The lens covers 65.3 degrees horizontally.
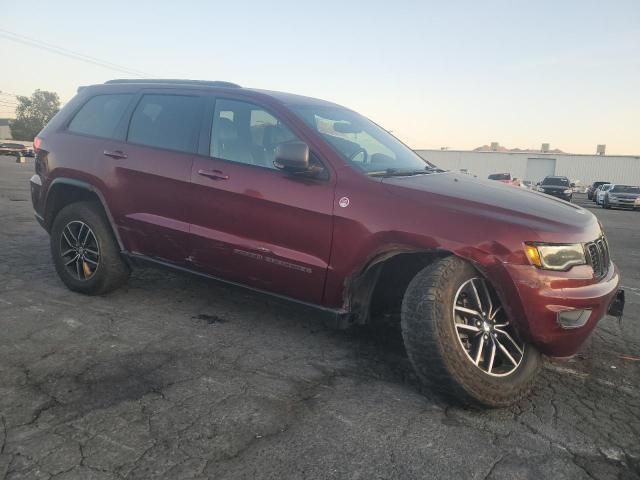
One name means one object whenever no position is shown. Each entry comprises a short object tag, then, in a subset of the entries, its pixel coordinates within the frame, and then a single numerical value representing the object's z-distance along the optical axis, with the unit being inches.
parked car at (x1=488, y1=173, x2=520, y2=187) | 1379.2
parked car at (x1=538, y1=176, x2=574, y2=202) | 1186.0
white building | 2025.1
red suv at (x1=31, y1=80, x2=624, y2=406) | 104.7
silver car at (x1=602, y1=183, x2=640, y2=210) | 997.8
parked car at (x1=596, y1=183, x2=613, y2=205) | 1108.5
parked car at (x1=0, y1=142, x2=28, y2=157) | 1491.1
